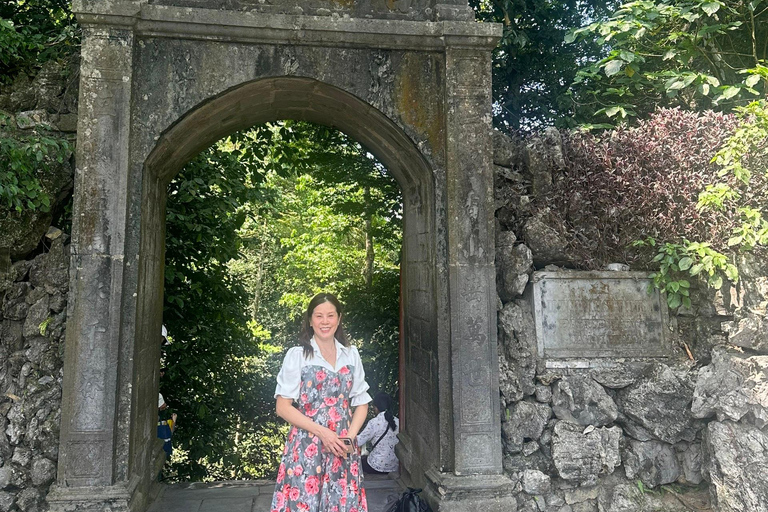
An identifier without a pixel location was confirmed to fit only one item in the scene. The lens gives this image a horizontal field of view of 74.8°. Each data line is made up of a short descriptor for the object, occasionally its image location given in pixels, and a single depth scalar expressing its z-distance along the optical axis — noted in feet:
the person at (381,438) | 15.97
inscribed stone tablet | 13.10
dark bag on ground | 10.77
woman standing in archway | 8.95
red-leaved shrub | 13.57
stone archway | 10.39
